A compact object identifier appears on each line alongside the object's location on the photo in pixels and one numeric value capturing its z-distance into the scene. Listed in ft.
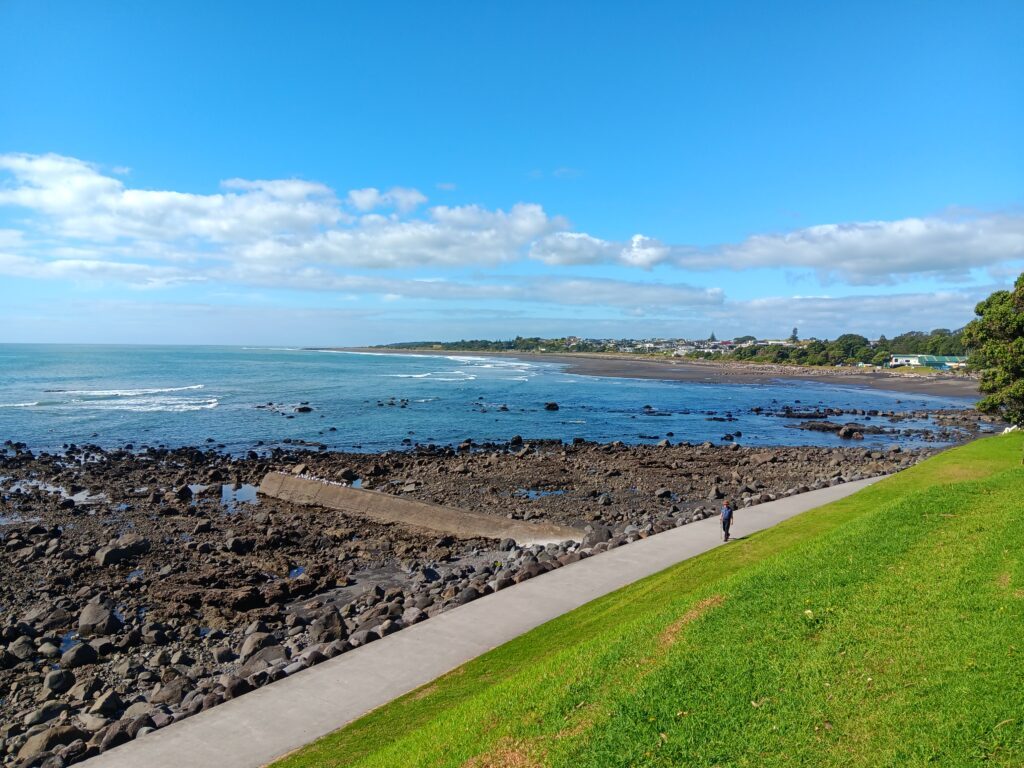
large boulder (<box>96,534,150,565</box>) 61.21
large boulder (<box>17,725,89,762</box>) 30.86
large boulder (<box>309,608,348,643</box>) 43.78
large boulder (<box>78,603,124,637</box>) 46.62
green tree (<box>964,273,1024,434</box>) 91.25
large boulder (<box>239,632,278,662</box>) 42.67
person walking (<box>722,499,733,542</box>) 55.42
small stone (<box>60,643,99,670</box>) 41.85
